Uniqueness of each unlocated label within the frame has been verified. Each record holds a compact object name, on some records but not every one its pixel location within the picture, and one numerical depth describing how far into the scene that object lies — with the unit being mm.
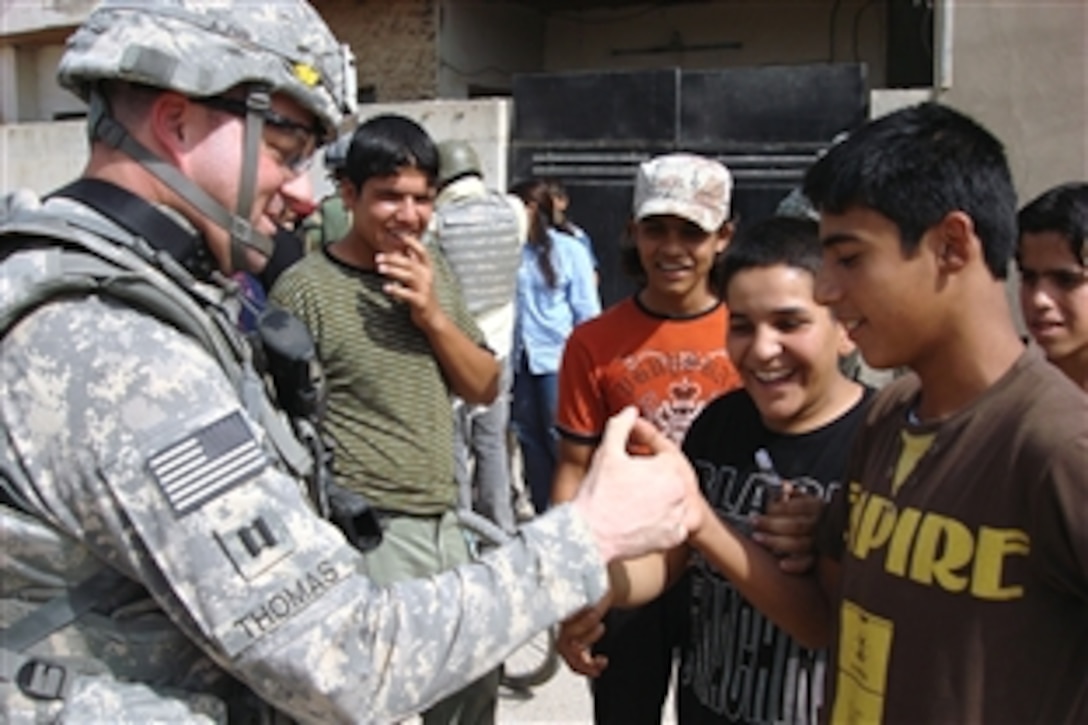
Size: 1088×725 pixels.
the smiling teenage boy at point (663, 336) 2896
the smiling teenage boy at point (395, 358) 3150
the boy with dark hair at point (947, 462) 1438
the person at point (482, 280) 4590
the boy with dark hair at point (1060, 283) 2975
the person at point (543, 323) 5816
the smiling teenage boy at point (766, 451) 2143
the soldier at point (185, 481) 1416
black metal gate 8922
